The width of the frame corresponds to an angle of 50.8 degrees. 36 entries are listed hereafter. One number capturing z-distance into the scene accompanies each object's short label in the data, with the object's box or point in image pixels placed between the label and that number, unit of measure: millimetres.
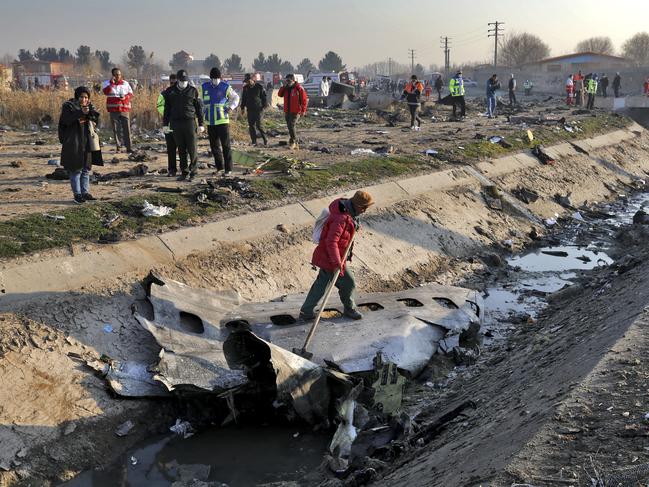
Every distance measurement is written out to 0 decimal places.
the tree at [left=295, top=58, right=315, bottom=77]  107462
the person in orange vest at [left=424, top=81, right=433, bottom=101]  41500
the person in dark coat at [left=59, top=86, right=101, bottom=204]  9031
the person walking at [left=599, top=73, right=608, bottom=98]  41875
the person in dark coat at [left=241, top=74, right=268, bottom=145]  15703
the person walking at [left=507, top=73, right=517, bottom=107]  32250
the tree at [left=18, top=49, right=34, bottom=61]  94625
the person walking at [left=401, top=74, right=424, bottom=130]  20797
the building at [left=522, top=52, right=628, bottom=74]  69250
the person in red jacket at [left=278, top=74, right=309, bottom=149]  15672
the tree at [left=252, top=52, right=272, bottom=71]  101562
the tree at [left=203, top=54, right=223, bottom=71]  103750
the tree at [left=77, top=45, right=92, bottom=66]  84875
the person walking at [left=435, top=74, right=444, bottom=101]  42344
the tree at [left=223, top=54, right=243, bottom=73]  99175
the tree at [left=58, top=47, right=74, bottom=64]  97756
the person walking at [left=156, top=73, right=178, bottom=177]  11852
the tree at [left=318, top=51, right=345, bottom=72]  95850
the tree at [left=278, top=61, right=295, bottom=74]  101688
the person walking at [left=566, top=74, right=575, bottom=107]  33938
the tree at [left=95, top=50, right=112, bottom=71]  91444
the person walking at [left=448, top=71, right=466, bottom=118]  24672
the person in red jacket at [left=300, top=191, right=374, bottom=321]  6945
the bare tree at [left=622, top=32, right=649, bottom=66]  90562
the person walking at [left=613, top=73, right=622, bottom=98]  40781
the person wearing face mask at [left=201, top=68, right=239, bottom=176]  11641
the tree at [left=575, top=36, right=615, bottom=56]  112938
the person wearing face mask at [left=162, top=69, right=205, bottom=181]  11008
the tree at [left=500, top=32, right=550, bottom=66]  94500
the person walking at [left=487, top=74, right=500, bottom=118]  25334
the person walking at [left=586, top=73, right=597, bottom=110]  30984
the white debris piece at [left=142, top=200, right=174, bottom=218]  9406
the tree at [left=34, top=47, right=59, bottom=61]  99688
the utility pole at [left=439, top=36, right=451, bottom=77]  86688
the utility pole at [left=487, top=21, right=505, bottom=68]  81250
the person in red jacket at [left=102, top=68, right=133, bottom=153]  13570
